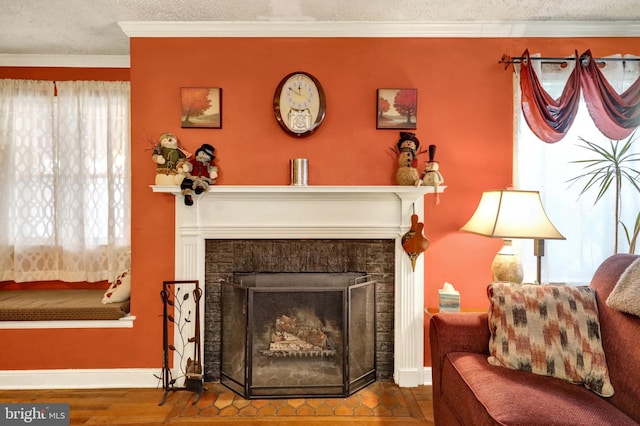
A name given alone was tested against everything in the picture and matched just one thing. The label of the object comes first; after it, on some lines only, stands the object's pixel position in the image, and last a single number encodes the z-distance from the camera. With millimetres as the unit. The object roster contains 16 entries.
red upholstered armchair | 1327
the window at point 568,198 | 2510
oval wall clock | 2471
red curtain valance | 2395
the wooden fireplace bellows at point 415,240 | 2420
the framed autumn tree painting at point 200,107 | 2480
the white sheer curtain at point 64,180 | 2869
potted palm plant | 2430
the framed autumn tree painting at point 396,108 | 2496
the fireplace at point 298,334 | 2289
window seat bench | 2428
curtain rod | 2434
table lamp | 2010
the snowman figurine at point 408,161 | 2391
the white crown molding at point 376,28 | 2459
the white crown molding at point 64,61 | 2904
